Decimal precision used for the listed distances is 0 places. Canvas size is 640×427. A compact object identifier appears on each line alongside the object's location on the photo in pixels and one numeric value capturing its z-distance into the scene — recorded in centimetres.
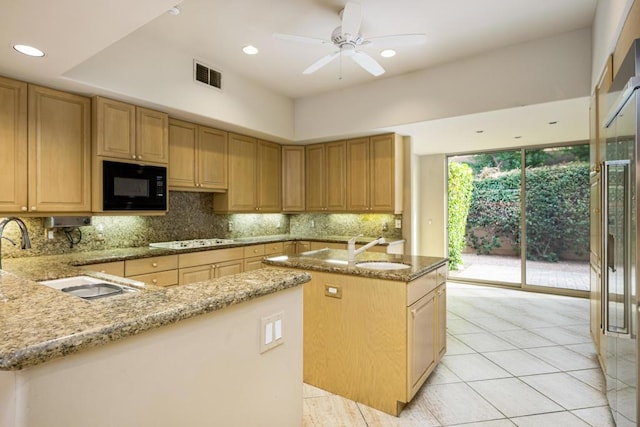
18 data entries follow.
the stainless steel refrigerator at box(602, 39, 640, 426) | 144
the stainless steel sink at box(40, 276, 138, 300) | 163
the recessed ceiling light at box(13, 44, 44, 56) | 212
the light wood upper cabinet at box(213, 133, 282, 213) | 446
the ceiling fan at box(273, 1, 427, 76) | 250
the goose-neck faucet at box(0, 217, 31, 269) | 158
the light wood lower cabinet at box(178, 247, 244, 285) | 349
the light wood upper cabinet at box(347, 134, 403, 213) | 451
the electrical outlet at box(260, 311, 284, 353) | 120
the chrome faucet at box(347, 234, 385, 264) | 251
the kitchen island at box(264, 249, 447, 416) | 214
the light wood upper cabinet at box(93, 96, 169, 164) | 303
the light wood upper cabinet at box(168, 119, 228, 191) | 379
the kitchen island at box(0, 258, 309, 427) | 69
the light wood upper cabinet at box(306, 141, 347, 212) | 493
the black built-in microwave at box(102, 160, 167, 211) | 309
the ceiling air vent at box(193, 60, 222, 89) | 362
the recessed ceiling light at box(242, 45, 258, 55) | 341
